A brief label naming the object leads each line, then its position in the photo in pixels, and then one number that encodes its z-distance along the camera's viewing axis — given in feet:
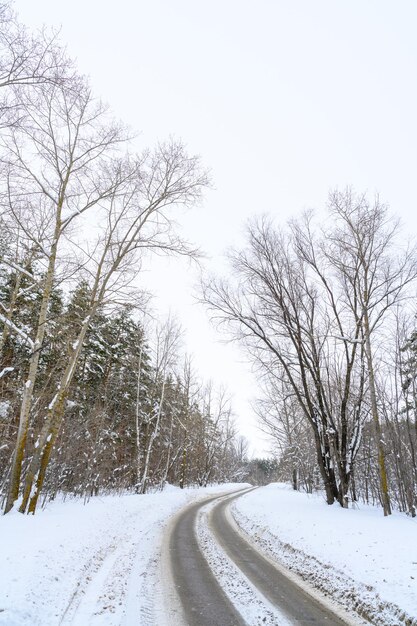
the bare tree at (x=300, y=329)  48.96
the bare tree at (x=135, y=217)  37.93
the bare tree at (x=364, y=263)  46.83
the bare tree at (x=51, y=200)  30.63
